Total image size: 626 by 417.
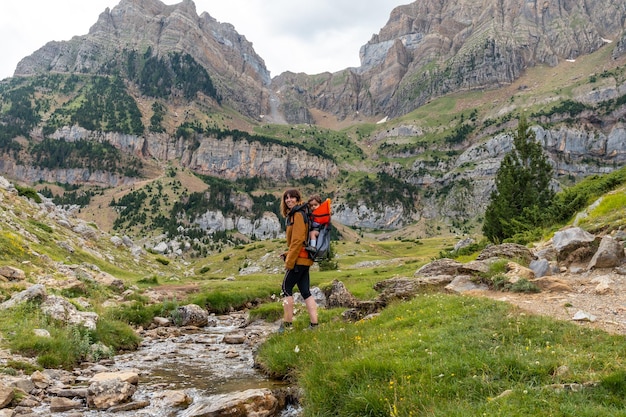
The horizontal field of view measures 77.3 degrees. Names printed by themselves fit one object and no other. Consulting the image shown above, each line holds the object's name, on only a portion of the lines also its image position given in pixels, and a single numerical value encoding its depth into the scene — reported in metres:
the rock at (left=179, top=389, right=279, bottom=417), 8.93
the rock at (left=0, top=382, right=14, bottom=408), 9.32
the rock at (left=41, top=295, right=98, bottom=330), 16.41
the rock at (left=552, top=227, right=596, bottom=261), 16.27
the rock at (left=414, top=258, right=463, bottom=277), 19.83
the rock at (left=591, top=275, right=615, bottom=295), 12.06
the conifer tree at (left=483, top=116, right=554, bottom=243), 41.00
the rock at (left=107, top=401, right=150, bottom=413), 10.08
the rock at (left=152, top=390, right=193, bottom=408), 10.46
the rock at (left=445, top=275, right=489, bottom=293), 16.16
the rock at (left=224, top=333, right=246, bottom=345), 19.91
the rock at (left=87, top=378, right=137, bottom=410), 10.31
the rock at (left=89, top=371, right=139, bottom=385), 11.53
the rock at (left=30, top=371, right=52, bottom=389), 11.18
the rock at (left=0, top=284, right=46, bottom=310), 16.23
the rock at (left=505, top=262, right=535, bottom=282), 14.99
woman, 12.27
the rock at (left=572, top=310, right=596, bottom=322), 9.48
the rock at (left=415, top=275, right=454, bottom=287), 17.69
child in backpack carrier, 12.24
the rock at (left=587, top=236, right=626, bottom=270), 14.43
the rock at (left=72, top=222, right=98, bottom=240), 49.75
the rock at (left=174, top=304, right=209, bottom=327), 25.81
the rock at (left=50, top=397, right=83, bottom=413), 9.91
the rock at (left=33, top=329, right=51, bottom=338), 14.22
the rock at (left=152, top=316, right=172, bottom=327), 24.79
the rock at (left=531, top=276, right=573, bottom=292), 13.18
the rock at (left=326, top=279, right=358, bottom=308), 24.39
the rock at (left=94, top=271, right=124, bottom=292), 29.40
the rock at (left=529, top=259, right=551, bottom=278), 15.58
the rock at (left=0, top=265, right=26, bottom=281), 20.77
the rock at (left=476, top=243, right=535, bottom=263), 18.45
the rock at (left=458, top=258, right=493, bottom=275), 17.15
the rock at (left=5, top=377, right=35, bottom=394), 10.45
